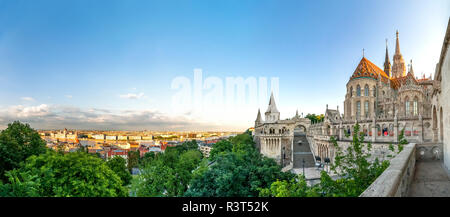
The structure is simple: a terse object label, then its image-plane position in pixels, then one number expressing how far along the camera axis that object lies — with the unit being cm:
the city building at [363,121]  2170
